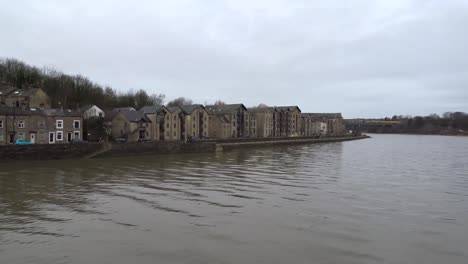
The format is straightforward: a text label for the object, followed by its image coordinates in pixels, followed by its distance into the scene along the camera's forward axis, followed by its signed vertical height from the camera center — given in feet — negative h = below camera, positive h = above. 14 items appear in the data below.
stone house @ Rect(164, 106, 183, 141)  239.50 +2.57
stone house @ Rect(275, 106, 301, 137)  376.27 +7.47
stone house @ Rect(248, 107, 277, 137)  347.36 +6.15
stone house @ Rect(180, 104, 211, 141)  255.29 +3.76
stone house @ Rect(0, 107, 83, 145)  153.28 +0.67
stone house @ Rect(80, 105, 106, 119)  212.48 +9.13
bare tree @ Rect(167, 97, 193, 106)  401.41 +31.28
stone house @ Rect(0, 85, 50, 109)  201.87 +16.23
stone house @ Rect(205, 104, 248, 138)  303.89 +10.82
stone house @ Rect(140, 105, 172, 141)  227.40 +4.32
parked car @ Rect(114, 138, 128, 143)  188.85 -6.75
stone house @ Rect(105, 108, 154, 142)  208.95 +1.71
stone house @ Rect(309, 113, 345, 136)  511.81 +9.11
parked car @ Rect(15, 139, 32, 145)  148.97 -6.03
